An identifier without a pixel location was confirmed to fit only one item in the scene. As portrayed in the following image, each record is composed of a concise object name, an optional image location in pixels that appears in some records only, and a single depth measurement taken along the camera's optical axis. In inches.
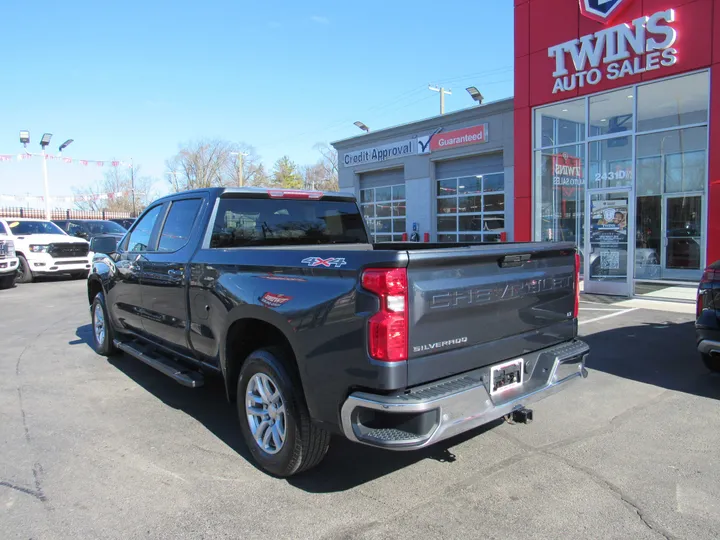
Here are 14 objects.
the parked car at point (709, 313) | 201.1
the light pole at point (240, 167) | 1940.5
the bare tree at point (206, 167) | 2386.8
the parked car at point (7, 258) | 548.7
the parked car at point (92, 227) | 826.8
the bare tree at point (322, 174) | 2942.9
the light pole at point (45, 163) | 1078.4
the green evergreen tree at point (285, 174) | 2433.6
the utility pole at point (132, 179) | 2682.1
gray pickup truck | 109.8
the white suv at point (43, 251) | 622.8
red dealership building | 404.5
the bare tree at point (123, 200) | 2751.0
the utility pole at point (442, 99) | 1351.7
